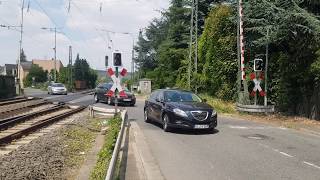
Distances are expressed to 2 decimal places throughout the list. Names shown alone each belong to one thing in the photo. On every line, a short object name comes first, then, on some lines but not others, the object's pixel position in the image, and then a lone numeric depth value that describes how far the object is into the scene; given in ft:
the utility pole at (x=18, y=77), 110.90
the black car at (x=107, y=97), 64.98
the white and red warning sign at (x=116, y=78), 39.87
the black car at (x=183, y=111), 31.42
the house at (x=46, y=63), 316.44
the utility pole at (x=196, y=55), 82.17
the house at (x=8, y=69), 274.45
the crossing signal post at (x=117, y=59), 39.06
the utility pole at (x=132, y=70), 182.88
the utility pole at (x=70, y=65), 194.16
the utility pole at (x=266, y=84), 49.02
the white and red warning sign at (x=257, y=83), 49.17
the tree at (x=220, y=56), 66.12
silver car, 119.08
